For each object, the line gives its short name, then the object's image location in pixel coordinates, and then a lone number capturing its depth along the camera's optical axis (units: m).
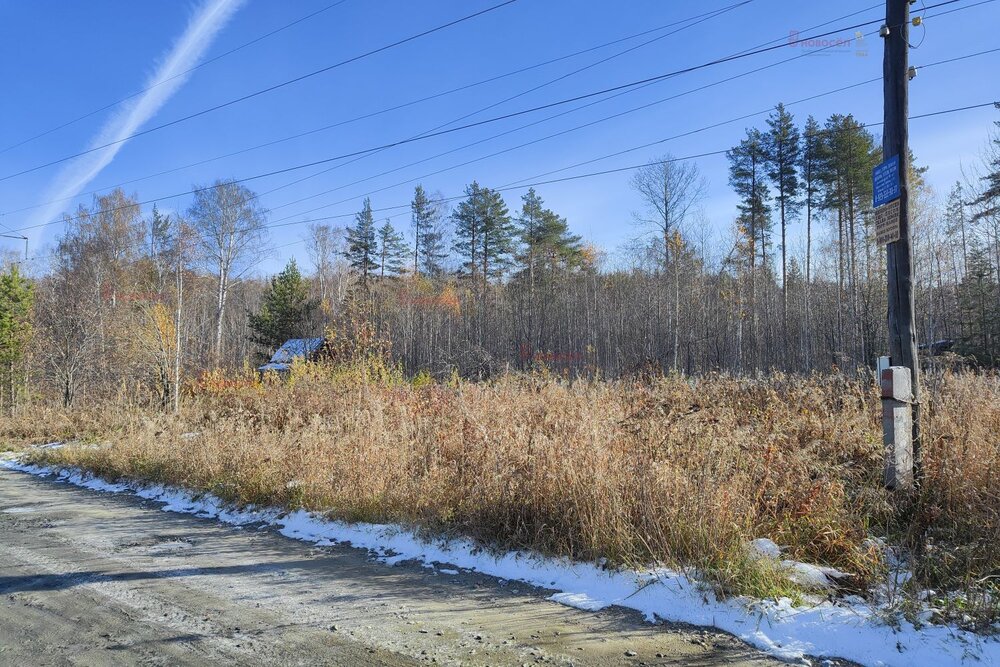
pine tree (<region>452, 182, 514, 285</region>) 41.00
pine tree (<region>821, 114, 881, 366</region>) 29.55
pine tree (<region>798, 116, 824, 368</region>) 30.72
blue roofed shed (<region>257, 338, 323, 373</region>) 20.89
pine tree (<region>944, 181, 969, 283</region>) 29.15
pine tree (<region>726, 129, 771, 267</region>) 32.78
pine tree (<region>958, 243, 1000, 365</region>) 20.28
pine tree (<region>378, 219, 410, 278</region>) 43.41
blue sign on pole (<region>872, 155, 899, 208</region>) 5.72
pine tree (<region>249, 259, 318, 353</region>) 31.16
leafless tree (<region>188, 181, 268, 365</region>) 33.06
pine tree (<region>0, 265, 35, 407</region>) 22.53
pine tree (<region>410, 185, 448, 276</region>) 43.75
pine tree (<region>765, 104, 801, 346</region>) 31.41
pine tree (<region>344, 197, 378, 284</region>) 42.59
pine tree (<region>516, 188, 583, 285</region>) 39.47
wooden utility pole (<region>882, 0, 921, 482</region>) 5.69
